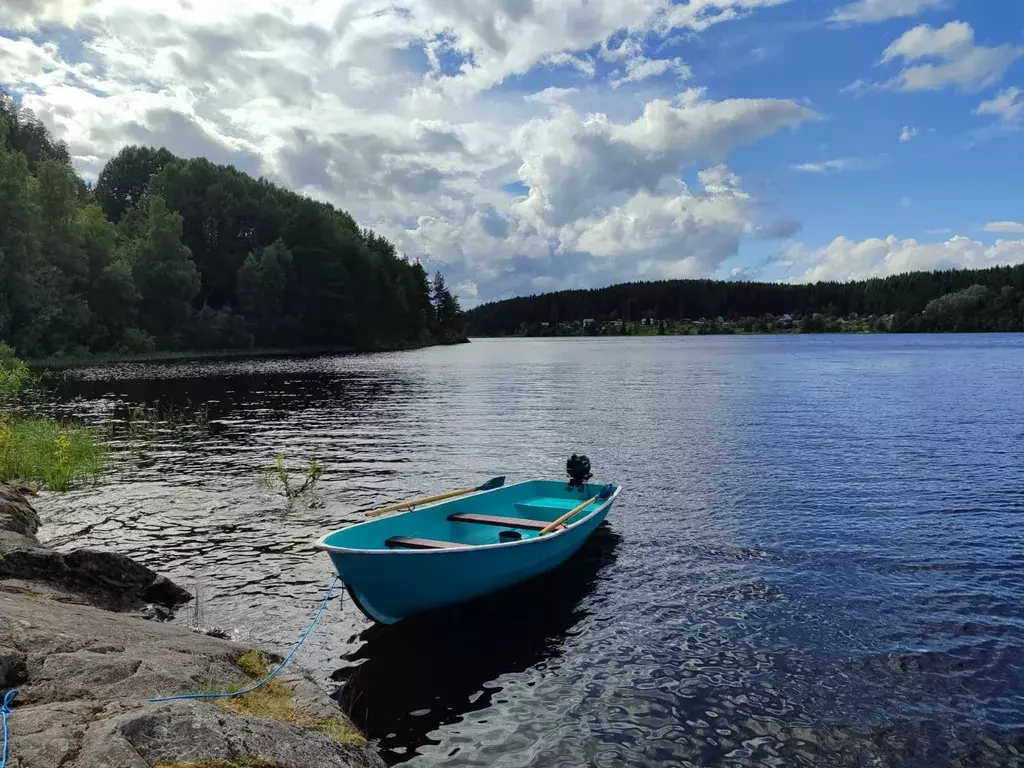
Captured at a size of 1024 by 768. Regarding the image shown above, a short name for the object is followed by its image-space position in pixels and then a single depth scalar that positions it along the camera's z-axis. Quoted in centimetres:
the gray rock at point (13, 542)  1119
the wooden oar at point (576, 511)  1357
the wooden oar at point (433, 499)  1388
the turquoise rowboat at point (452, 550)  1086
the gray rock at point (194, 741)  516
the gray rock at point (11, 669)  652
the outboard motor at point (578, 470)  1809
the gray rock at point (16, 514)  1418
